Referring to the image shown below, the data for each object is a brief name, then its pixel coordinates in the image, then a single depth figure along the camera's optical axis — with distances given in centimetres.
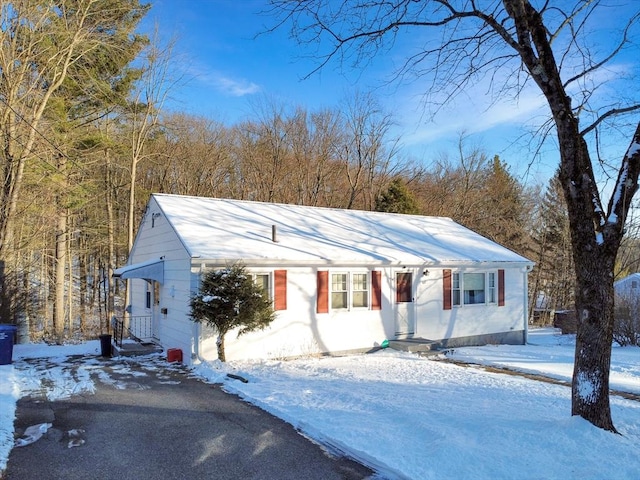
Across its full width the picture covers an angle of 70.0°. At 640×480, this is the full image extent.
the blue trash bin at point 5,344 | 1045
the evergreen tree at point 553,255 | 3109
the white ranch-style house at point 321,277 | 1130
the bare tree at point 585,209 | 533
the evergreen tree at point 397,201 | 2638
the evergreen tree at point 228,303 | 983
